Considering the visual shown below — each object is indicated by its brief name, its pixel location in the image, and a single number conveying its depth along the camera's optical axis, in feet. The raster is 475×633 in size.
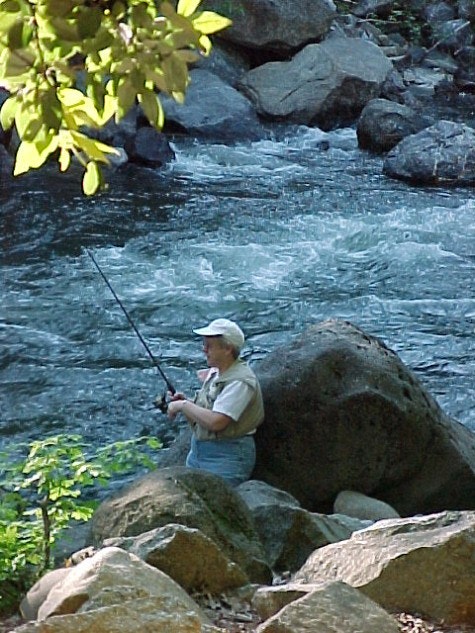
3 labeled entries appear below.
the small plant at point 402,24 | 135.95
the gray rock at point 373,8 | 136.56
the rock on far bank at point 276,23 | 112.47
